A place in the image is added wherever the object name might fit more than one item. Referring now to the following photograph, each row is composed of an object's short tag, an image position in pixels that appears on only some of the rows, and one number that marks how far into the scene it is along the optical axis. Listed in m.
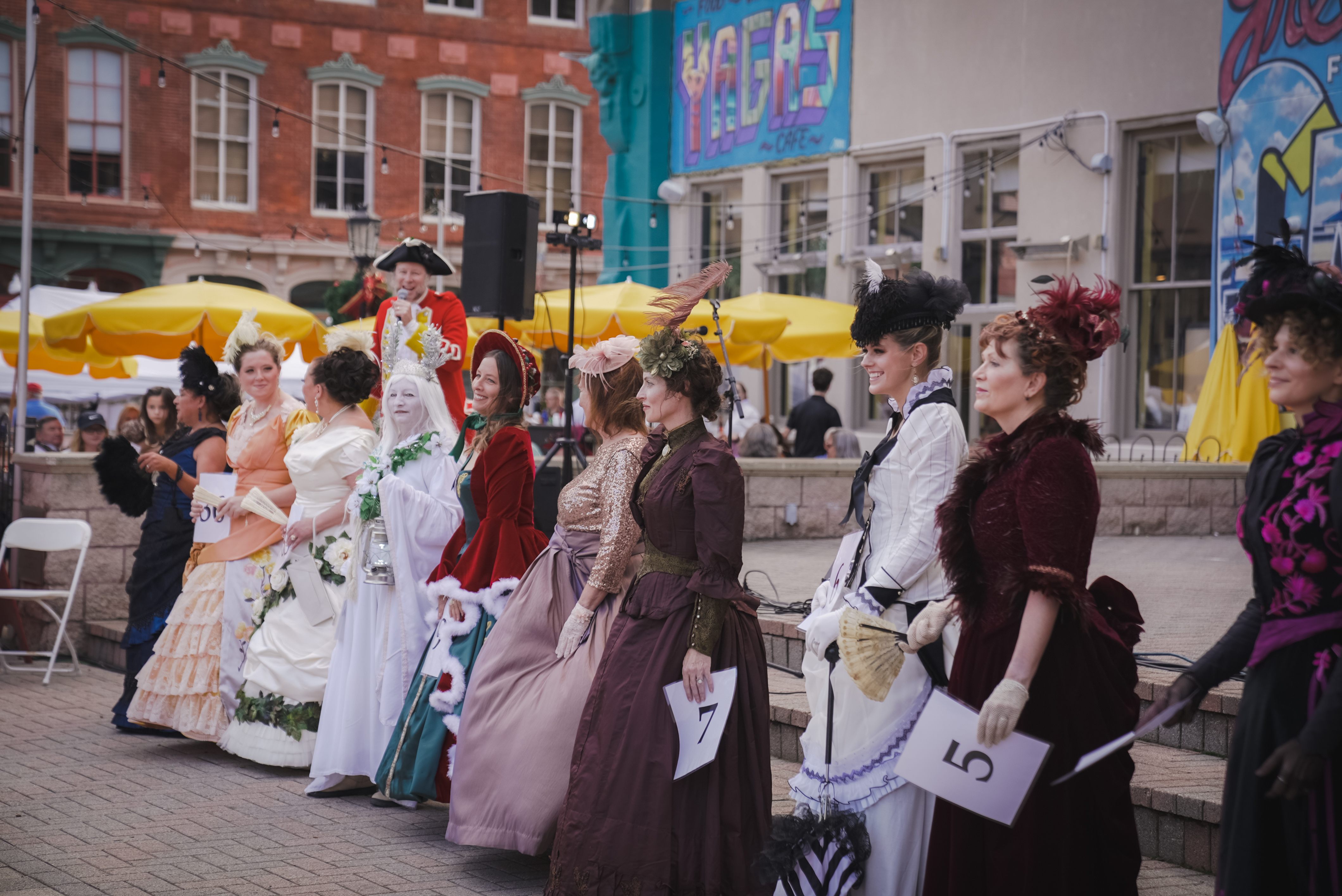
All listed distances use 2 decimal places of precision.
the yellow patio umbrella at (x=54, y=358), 13.59
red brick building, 26.16
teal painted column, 17.77
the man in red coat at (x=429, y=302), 7.42
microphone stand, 5.12
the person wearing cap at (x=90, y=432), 12.55
